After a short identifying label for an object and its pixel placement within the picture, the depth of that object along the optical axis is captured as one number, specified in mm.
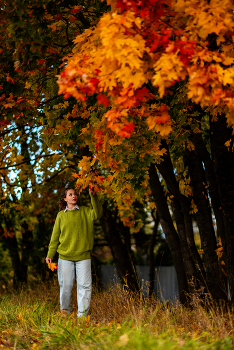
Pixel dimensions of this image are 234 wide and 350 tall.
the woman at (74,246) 9898
